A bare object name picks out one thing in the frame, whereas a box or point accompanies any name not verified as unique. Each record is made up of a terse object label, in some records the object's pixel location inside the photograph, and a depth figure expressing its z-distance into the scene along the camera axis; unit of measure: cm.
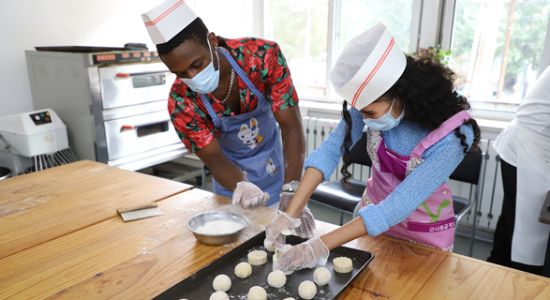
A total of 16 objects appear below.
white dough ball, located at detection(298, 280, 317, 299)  98
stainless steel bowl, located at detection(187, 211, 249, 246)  125
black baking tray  101
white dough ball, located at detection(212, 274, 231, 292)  103
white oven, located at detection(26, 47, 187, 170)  259
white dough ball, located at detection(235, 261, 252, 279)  109
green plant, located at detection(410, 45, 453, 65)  273
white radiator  270
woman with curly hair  112
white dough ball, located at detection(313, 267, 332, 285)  104
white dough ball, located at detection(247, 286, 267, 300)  98
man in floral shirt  161
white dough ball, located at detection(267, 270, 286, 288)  104
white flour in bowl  133
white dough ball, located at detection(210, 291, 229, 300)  97
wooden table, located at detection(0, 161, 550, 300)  103
